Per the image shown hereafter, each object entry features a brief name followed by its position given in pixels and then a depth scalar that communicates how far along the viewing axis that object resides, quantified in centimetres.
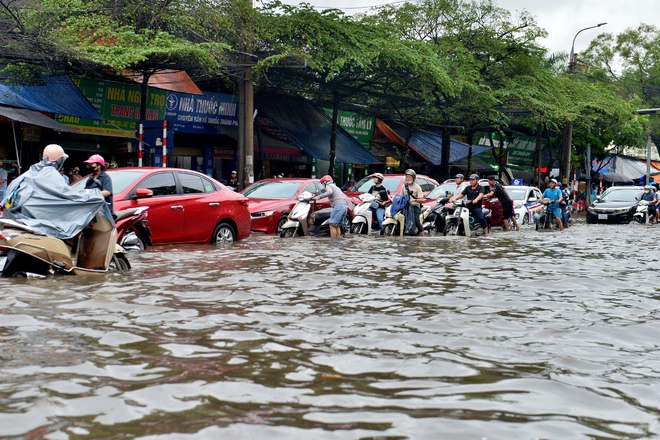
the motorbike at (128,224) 1050
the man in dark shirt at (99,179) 992
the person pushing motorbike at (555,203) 2275
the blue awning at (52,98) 1978
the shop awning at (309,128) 2933
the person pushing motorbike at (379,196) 1902
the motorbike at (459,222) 1858
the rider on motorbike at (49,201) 842
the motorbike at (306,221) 1683
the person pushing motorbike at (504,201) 2093
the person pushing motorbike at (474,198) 1881
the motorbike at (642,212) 2895
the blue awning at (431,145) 3978
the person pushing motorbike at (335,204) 1684
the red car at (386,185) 2198
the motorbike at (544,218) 2288
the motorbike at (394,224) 1791
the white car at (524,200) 2662
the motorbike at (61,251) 820
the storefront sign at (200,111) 2641
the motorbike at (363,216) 1877
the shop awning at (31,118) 1859
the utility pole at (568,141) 3797
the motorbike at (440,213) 1912
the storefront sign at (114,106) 2319
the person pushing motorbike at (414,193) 1777
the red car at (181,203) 1224
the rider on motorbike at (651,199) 2930
